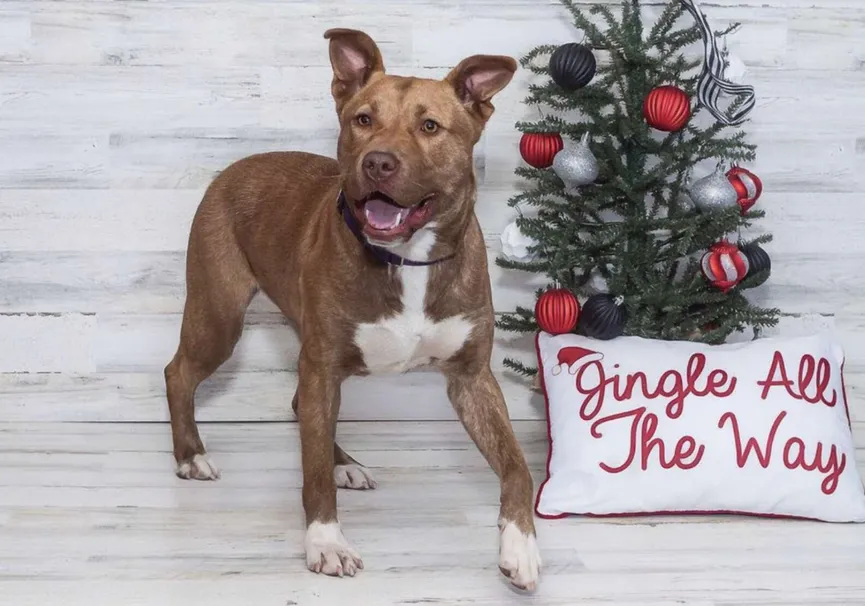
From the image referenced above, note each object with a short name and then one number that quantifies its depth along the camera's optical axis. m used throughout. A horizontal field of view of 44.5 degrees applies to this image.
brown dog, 2.37
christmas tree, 2.98
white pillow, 2.73
